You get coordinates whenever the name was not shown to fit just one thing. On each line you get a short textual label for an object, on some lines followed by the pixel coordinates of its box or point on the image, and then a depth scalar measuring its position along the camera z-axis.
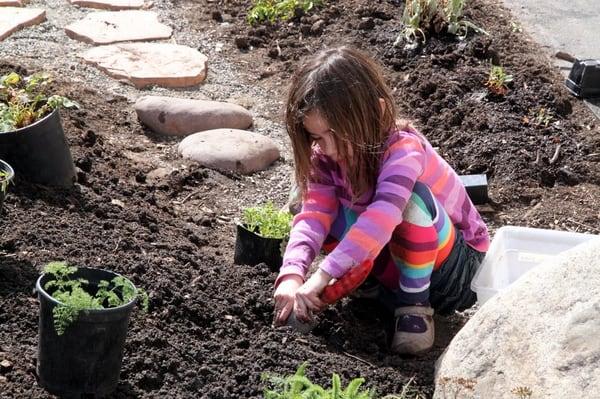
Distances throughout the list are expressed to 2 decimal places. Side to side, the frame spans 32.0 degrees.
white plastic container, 4.21
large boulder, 2.86
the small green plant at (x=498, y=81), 6.15
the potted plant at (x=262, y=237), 4.43
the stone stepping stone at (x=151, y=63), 6.65
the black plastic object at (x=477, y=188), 5.25
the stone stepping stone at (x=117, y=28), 7.23
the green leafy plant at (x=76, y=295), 2.93
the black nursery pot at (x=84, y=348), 2.99
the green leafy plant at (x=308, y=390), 3.06
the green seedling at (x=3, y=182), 3.84
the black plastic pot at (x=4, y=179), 3.85
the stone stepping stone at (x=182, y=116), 6.04
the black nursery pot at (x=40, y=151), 4.59
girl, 3.71
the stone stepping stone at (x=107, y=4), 7.92
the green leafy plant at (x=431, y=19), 6.80
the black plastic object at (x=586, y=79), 6.19
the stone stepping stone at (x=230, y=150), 5.67
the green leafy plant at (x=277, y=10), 7.66
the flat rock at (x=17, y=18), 7.15
